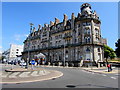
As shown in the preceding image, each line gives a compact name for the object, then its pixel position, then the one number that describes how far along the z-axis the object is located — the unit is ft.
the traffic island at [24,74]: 34.73
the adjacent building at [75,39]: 132.67
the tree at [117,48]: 143.41
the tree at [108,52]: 191.62
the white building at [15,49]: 342.77
